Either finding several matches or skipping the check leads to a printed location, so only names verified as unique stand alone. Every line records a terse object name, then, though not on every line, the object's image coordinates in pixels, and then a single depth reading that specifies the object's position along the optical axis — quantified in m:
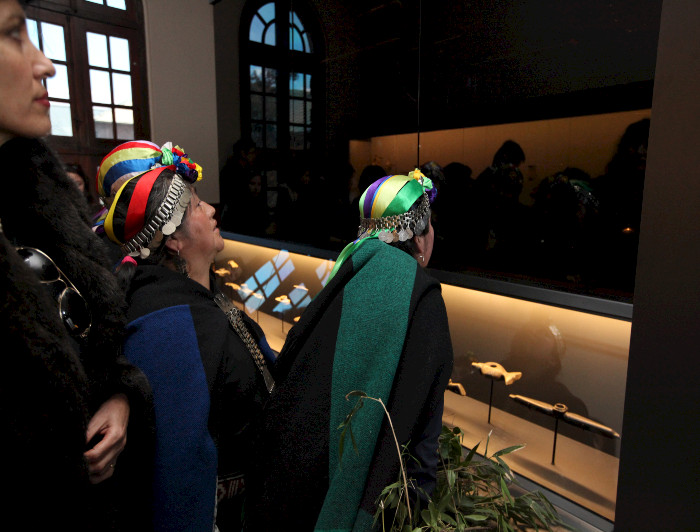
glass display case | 1.68
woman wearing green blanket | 0.93
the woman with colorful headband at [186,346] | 1.03
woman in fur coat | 0.55
